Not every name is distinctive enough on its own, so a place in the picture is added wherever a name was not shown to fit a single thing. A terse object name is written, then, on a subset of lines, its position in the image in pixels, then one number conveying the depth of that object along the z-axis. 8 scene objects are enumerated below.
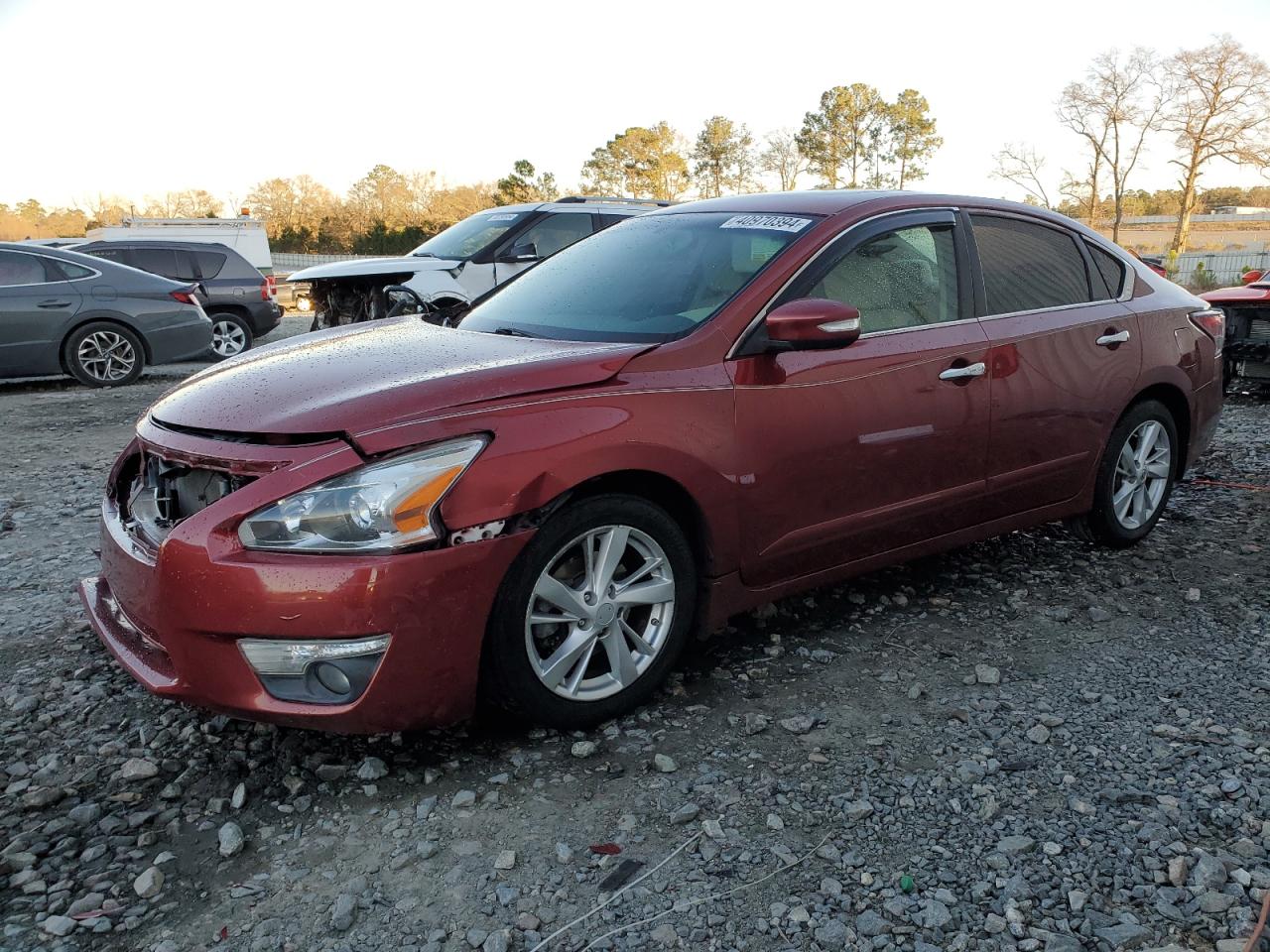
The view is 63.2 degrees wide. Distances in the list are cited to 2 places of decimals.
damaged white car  9.02
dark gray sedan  10.20
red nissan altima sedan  2.62
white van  20.25
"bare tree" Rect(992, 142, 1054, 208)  47.81
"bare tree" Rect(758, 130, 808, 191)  55.94
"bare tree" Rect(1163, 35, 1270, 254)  41.72
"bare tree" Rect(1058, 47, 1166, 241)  45.47
